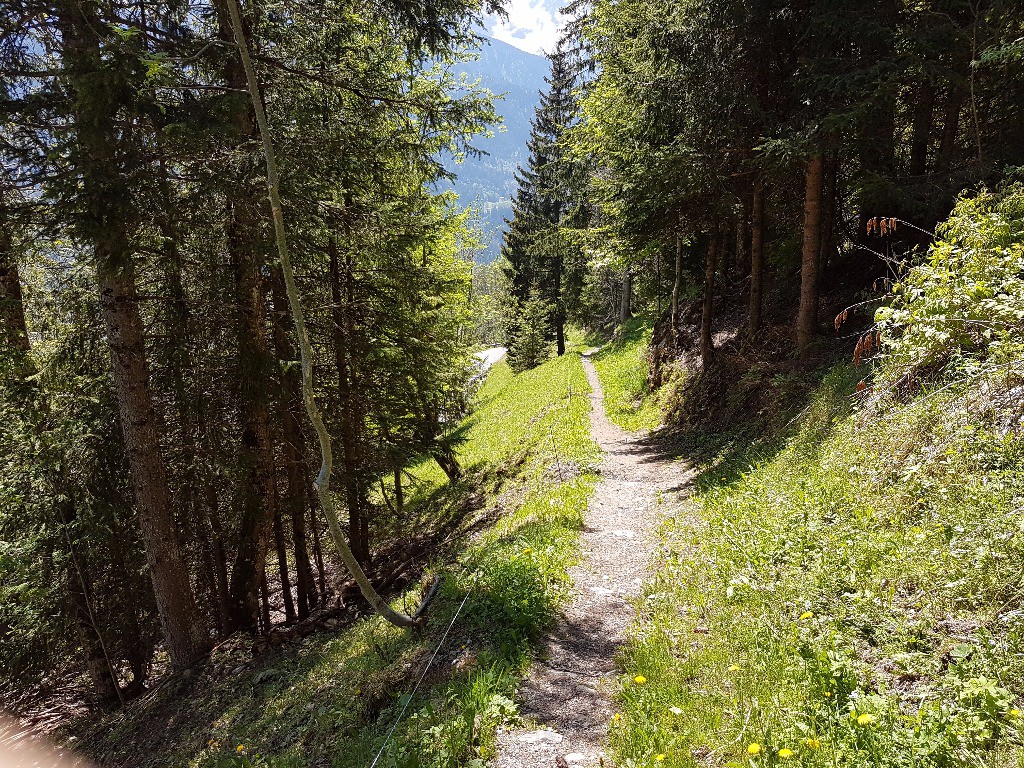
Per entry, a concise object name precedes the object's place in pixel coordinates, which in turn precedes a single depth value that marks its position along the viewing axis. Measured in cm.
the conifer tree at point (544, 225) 3659
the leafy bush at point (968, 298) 538
